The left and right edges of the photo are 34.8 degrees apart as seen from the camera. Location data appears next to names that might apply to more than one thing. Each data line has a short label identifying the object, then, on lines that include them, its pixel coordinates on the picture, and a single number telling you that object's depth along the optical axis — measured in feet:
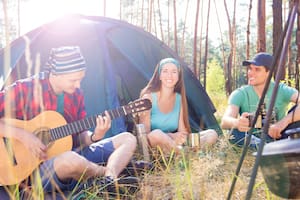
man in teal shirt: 11.17
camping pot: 3.61
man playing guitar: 7.86
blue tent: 13.14
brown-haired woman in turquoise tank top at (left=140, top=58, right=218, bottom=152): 11.43
